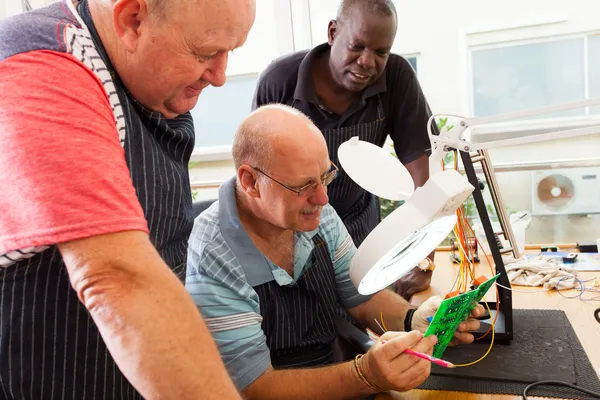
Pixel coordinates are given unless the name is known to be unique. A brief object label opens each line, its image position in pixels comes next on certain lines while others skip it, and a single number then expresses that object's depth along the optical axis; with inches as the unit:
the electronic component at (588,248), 86.4
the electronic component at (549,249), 87.2
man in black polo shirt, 74.5
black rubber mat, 47.2
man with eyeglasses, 50.1
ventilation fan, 131.3
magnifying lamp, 36.6
